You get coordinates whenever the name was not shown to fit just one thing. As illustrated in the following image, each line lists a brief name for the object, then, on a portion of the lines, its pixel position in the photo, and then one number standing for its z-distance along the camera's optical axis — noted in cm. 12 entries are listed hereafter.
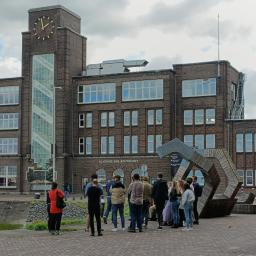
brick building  7275
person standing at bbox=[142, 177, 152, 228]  2188
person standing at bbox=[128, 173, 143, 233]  2048
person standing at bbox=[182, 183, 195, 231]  2158
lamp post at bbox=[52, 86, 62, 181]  7100
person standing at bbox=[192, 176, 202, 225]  2425
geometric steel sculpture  2634
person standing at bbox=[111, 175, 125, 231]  2083
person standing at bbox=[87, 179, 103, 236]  1955
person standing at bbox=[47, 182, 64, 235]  2055
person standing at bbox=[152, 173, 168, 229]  2205
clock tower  7756
